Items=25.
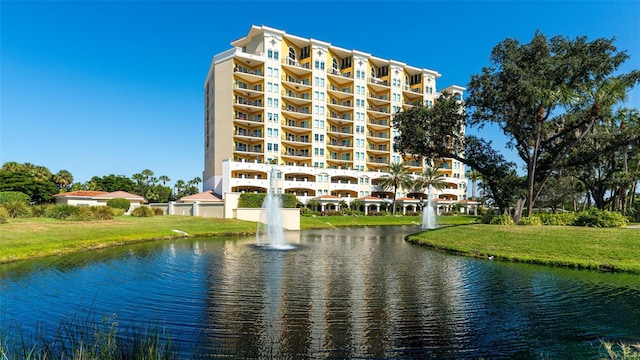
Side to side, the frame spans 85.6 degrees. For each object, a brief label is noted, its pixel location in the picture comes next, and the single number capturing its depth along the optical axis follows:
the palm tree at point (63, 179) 82.00
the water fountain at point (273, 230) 28.31
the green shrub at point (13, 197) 45.02
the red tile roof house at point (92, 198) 55.53
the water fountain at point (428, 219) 56.42
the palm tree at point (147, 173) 98.75
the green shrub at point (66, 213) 35.03
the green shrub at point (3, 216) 28.00
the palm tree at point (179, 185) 102.25
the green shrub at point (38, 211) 37.09
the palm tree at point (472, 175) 93.37
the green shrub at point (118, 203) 51.50
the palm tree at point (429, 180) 86.12
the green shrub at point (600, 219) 24.25
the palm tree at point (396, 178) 81.31
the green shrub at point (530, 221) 27.27
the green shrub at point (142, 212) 44.56
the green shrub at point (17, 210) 35.34
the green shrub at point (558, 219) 27.73
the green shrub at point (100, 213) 36.00
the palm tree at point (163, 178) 100.12
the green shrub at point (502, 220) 28.49
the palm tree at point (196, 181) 101.19
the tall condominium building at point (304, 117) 71.62
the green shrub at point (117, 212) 39.90
